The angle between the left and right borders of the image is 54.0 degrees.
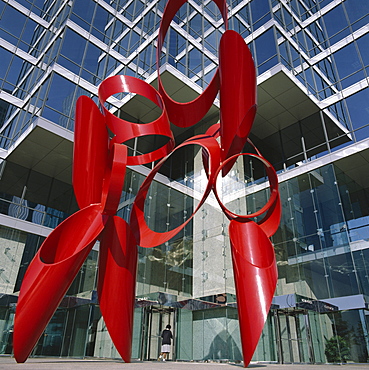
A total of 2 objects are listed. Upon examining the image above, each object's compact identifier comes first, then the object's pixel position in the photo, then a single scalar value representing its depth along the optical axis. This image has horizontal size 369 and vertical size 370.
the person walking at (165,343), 12.01
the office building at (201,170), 12.23
